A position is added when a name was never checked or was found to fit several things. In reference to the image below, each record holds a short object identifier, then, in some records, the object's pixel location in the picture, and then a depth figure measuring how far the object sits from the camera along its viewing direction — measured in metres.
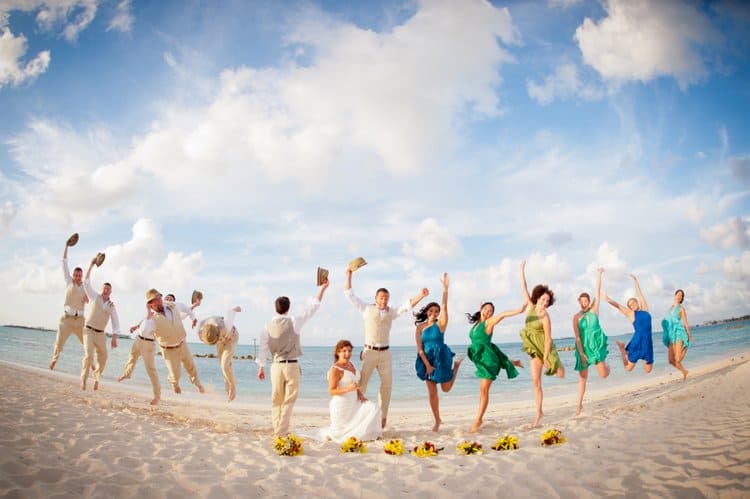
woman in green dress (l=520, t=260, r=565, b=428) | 7.14
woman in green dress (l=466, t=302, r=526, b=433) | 7.12
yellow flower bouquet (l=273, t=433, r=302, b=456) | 5.62
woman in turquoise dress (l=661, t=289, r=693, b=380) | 10.76
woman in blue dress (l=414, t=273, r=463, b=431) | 7.12
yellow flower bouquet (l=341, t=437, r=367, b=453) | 5.76
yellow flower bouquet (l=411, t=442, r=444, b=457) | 5.46
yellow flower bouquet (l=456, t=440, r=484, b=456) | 5.52
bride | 6.48
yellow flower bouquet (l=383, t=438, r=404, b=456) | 5.50
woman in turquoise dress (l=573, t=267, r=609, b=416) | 8.16
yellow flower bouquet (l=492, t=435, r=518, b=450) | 5.68
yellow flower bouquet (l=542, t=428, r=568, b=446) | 5.76
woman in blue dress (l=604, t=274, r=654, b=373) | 10.29
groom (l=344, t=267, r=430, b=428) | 6.95
